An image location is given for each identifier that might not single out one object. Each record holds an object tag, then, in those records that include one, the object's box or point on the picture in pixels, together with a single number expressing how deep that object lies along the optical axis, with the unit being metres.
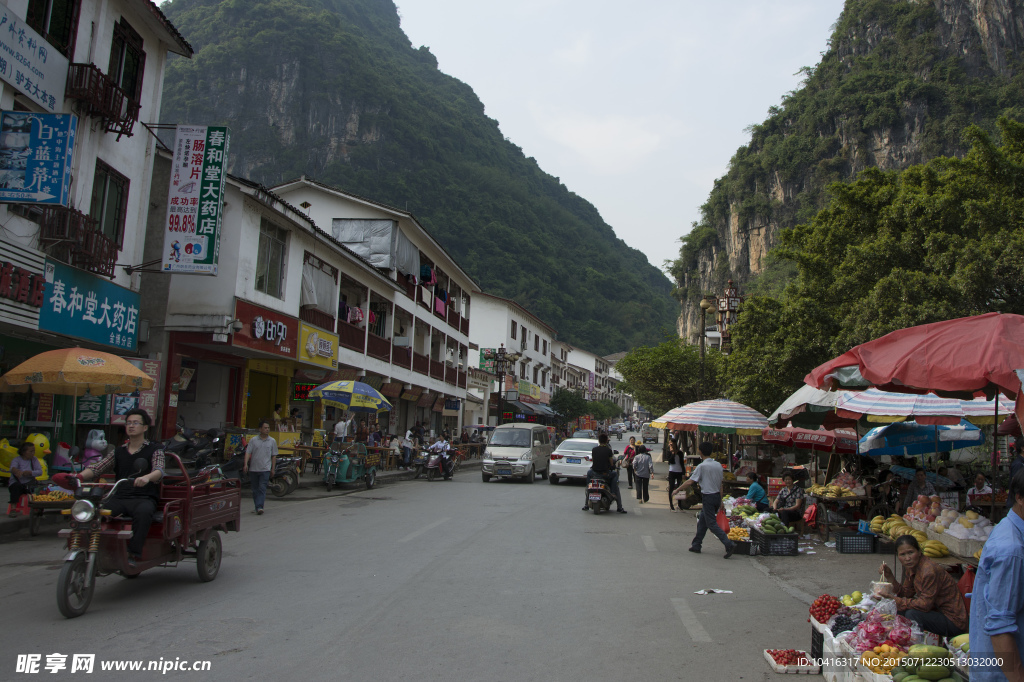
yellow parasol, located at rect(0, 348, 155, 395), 10.91
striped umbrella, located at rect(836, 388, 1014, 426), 9.84
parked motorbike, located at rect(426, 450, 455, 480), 23.02
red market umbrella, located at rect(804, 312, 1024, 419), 5.40
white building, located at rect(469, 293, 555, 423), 53.72
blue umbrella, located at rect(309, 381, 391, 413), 18.59
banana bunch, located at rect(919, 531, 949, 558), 7.59
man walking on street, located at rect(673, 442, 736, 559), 10.32
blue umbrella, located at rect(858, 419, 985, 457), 13.89
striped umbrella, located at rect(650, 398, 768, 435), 15.47
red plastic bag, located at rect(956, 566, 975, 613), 4.80
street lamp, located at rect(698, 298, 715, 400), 26.03
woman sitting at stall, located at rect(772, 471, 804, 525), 11.95
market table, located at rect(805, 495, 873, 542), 11.95
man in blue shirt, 3.11
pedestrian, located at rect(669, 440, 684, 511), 16.97
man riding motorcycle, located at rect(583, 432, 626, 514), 14.98
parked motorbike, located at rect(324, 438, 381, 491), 17.89
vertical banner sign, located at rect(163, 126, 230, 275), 14.89
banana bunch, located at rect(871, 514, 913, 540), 9.18
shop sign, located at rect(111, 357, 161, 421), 15.33
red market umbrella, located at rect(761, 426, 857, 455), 16.70
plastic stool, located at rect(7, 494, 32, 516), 10.33
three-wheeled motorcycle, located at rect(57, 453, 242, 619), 5.84
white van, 22.73
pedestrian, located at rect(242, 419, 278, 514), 12.52
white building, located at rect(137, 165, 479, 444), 17.14
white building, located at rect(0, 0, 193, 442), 11.45
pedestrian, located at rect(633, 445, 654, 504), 18.17
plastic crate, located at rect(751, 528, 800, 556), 10.45
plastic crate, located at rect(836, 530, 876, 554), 10.53
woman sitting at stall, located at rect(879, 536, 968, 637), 5.05
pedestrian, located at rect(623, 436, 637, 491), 20.94
